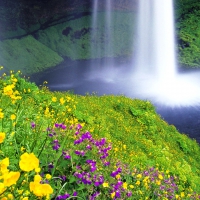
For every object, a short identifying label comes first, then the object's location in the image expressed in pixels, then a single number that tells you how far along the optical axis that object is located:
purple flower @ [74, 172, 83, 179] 3.28
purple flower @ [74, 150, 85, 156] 3.64
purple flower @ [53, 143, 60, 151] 3.57
